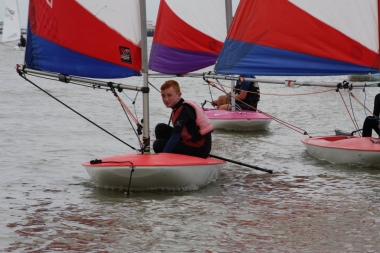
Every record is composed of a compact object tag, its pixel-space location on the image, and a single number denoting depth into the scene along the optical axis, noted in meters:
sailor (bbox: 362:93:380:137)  17.62
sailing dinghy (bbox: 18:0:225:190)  14.44
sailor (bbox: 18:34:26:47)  112.57
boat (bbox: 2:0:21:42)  101.12
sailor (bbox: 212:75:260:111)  24.97
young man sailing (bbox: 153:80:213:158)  14.49
